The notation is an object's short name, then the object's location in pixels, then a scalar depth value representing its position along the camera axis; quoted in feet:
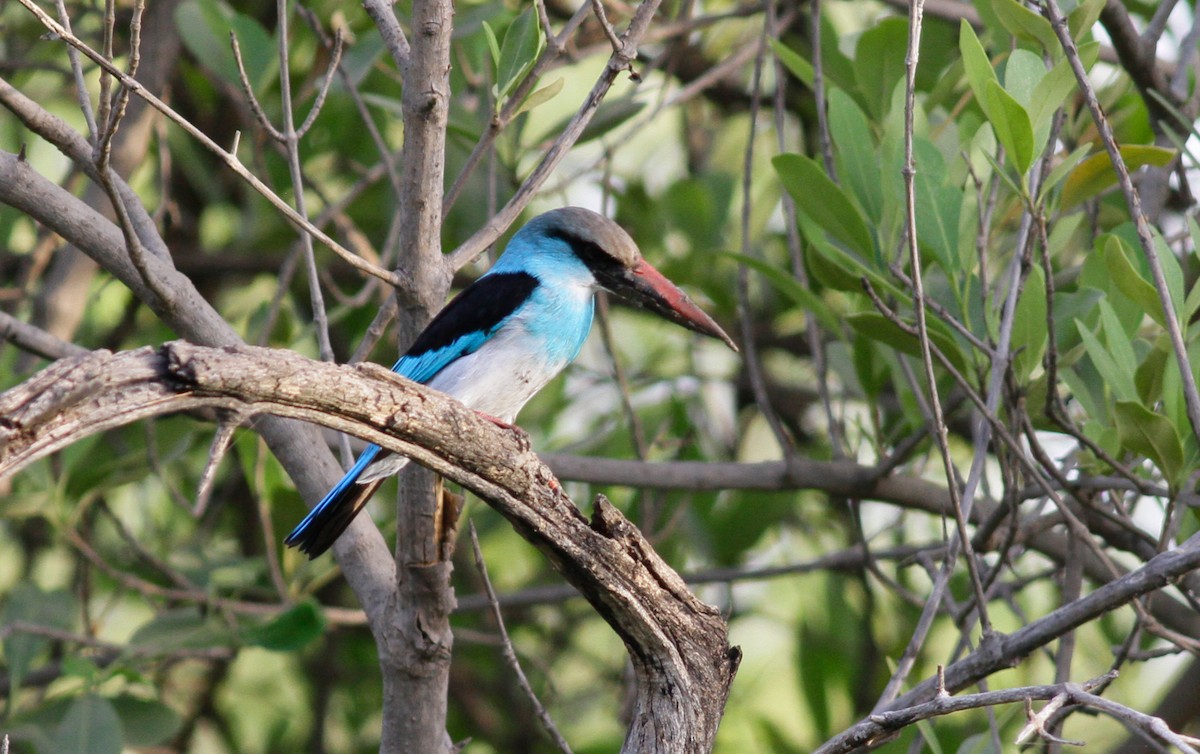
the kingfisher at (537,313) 19.13
